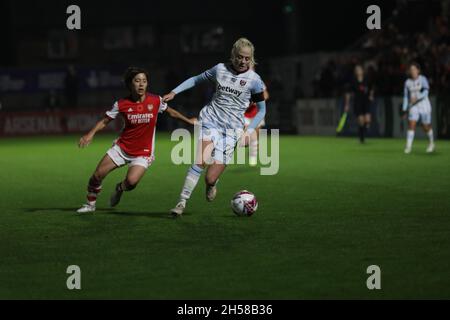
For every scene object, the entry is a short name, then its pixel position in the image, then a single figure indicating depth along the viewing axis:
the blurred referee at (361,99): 27.56
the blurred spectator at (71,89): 41.91
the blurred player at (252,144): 21.03
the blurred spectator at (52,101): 41.49
